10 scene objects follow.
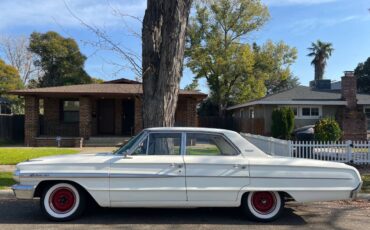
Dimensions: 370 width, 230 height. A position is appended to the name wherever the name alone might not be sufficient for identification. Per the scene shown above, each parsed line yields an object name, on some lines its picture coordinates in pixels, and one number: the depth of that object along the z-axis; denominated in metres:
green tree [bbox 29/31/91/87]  47.00
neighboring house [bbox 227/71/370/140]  26.14
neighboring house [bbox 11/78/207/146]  24.10
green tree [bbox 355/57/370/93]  50.28
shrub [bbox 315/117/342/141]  16.79
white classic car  7.14
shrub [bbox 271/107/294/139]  24.44
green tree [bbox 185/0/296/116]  41.09
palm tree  63.88
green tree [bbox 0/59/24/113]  44.77
